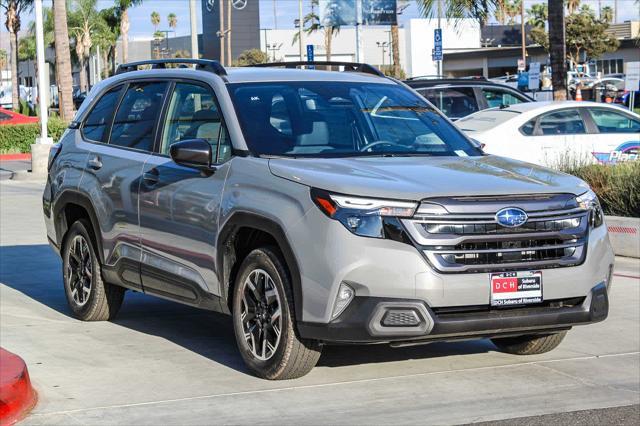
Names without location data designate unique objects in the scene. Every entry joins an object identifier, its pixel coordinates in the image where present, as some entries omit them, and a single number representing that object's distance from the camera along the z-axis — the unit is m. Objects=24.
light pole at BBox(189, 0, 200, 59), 30.37
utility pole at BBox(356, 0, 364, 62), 40.03
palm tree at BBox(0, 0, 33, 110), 65.75
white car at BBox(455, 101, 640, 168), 16.75
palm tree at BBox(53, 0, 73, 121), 32.22
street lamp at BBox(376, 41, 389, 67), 110.36
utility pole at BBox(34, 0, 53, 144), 27.42
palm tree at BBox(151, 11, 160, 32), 158.25
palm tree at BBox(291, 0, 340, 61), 87.10
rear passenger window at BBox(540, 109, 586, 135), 17.06
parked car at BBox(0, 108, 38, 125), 41.22
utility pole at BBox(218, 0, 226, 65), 69.32
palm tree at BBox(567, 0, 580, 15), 110.69
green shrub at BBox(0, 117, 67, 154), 37.59
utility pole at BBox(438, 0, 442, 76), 23.05
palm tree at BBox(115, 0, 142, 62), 76.43
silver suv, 6.39
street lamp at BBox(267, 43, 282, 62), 112.47
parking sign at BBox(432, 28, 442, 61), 32.94
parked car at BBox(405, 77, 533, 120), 20.29
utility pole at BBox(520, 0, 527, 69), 82.31
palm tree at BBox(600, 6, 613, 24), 95.75
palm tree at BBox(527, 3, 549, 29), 105.71
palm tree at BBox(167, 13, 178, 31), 162.38
